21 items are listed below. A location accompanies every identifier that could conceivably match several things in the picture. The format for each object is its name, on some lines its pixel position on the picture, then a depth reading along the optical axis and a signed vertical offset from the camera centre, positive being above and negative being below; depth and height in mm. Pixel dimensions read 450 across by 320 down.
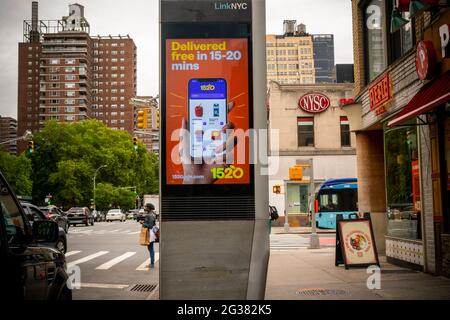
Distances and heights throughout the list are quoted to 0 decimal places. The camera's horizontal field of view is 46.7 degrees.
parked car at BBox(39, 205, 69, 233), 28367 -1293
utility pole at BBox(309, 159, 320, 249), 20000 -1910
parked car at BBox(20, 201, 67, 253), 16578 -731
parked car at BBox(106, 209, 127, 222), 64312 -3028
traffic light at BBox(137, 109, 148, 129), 22734 +3109
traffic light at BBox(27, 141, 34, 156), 34344 +3025
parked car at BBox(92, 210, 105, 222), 65338 -3280
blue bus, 32719 -798
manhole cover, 8977 -1844
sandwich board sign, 12516 -1324
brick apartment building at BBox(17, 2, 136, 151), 138875 +33120
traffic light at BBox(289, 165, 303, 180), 22906 +649
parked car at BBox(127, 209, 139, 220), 83125 -3914
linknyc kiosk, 6156 +446
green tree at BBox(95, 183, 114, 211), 75250 -291
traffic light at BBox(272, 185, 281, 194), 29934 -52
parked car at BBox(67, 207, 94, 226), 45750 -2141
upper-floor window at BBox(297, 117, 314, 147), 39062 +4237
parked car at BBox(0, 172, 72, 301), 3576 -520
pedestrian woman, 14180 -894
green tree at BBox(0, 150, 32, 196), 54028 +2265
